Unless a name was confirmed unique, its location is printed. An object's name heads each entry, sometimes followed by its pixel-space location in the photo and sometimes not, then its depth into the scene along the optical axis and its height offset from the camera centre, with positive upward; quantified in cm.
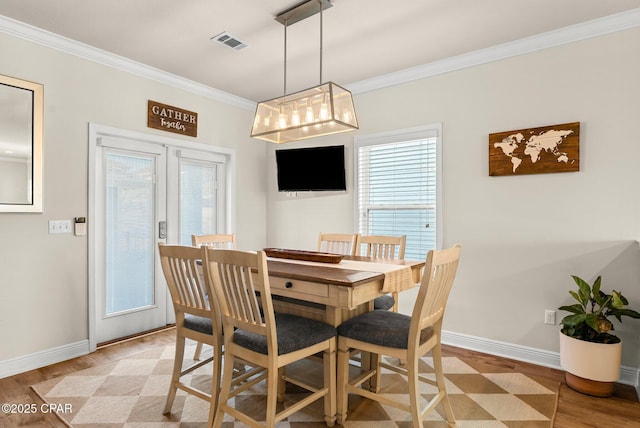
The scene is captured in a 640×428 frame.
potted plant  240 -83
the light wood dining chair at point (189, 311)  201 -54
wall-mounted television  412 +56
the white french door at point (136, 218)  333 -1
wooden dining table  188 -36
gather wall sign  364 +101
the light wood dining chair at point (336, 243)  331 -24
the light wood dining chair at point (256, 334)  176 -61
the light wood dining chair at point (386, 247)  300 -26
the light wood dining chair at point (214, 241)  294 -21
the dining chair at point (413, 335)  185 -64
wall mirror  270 +55
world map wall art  283 +54
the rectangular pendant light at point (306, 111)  238 +73
